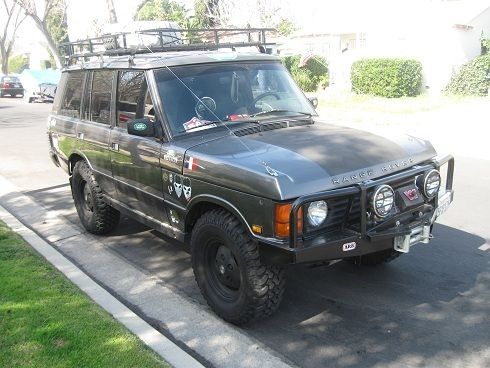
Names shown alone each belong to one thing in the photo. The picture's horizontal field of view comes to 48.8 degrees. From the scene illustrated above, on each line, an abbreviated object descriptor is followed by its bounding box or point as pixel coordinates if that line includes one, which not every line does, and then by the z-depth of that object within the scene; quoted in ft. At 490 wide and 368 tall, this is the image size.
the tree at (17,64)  251.39
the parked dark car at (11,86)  125.80
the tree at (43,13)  108.51
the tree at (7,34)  169.93
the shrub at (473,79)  66.85
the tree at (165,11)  118.23
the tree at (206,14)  99.09
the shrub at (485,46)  78.74
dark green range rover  11.70
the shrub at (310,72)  89.76
